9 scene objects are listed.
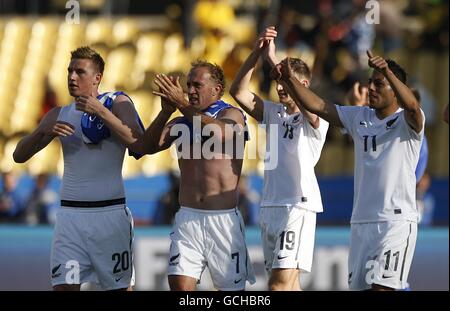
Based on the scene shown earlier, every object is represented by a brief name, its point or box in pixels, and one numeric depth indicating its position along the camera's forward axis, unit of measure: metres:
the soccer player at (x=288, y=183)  11.12
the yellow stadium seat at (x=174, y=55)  19.31
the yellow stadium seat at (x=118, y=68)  20.20
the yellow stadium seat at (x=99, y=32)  20.81
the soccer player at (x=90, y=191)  10.33
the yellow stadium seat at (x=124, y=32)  20.80
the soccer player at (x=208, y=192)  10.34
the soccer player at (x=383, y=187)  10.18
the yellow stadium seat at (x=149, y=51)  20.02
